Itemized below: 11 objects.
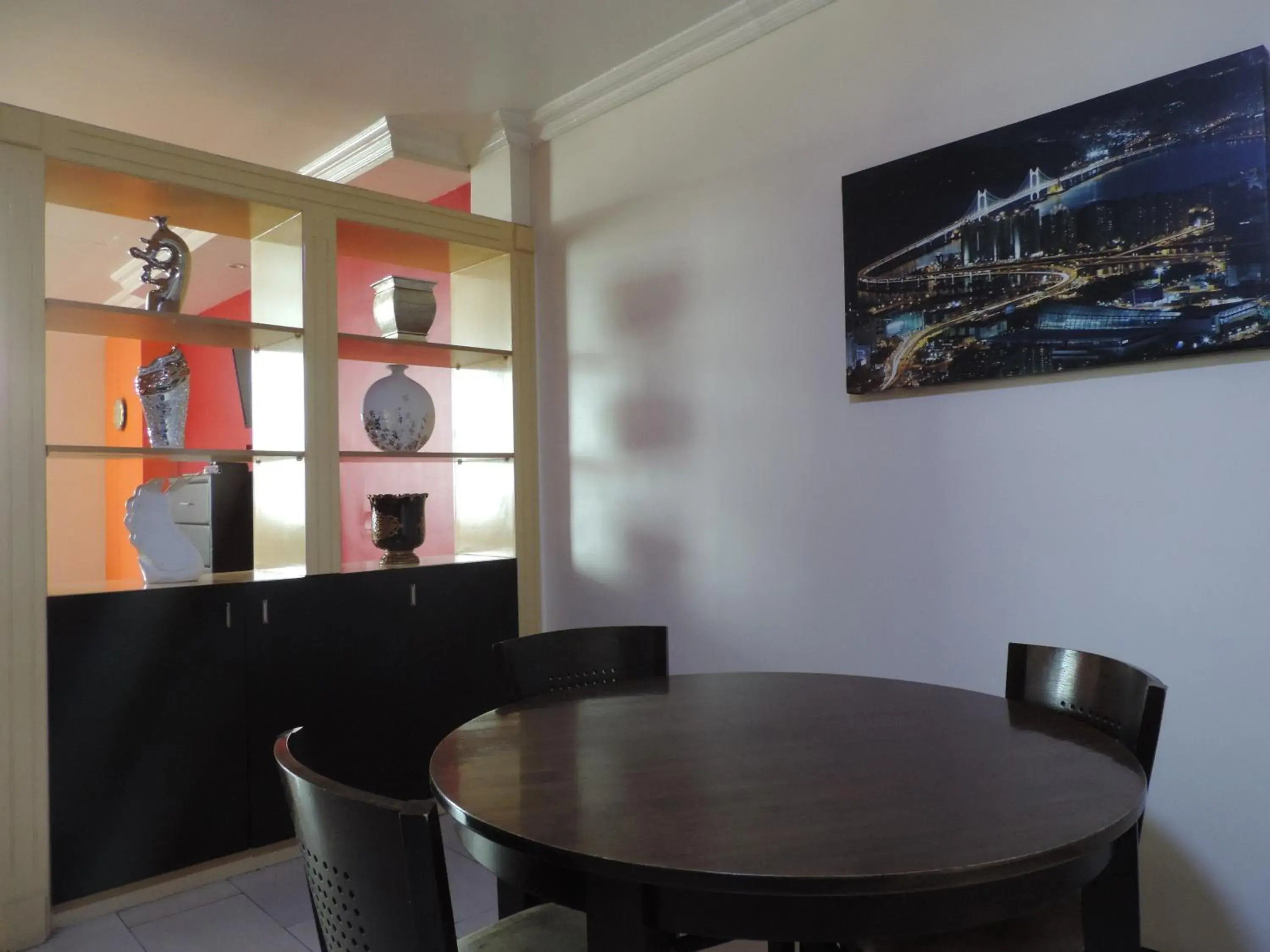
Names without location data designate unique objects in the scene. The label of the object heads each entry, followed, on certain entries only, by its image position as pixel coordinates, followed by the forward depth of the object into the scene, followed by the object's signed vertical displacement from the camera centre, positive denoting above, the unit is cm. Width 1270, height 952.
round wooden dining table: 91 -39
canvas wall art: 192 +57
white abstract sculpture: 271 -14
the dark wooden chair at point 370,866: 90 -39
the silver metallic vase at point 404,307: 329 +67
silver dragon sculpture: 280 +70
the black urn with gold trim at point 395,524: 331 -13
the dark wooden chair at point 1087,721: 122 -42
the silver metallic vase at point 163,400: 279 +29
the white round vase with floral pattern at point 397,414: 327 +27
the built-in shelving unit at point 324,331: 272 +53
